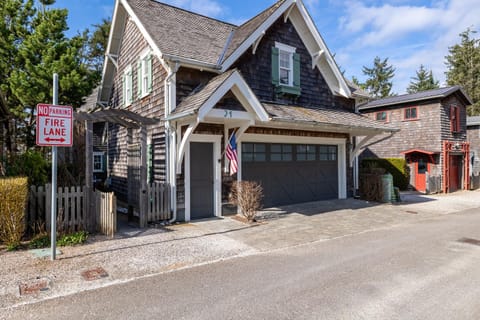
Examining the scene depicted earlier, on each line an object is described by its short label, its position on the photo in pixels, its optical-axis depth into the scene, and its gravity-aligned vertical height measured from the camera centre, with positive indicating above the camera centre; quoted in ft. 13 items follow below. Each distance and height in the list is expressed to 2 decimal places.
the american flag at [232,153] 28.96 +0.95
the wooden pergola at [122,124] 23.20 +1.81
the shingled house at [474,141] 72.43 +5.18
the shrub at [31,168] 24.61 -0.37
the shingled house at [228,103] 28.14 +6.32
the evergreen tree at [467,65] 130.57 +44.20
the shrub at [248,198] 28.71 -3.52
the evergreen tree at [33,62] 38.17 +13.82
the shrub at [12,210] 19.34 -3.05
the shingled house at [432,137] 58.03 +5.16
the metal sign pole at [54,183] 17.70 -1.18
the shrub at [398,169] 60.49 -1.49
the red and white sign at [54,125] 17.21 +2.31
